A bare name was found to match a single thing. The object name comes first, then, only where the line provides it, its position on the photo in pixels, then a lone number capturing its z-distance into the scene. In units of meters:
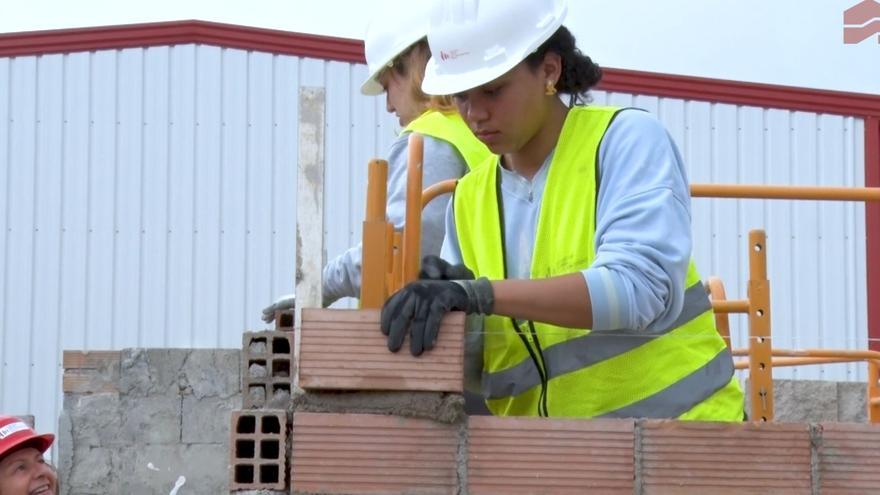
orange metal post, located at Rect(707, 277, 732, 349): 5.69
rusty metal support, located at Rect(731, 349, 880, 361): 5.73
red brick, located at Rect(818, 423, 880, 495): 3.33
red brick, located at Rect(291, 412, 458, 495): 3.22
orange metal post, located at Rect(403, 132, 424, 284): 3.41
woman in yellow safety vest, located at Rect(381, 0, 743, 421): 3.20
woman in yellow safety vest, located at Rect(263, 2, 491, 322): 4.41
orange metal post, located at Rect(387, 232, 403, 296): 3.46
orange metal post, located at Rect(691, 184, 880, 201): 4.91
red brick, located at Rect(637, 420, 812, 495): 3.26
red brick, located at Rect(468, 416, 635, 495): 3.24
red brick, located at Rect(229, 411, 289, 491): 3.22
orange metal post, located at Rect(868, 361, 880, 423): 7.03
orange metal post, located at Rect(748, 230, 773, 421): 4.24
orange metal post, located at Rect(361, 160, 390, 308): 3.31
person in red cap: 5.33
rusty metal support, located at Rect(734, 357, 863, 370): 7.00
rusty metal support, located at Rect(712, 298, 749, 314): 5.53
